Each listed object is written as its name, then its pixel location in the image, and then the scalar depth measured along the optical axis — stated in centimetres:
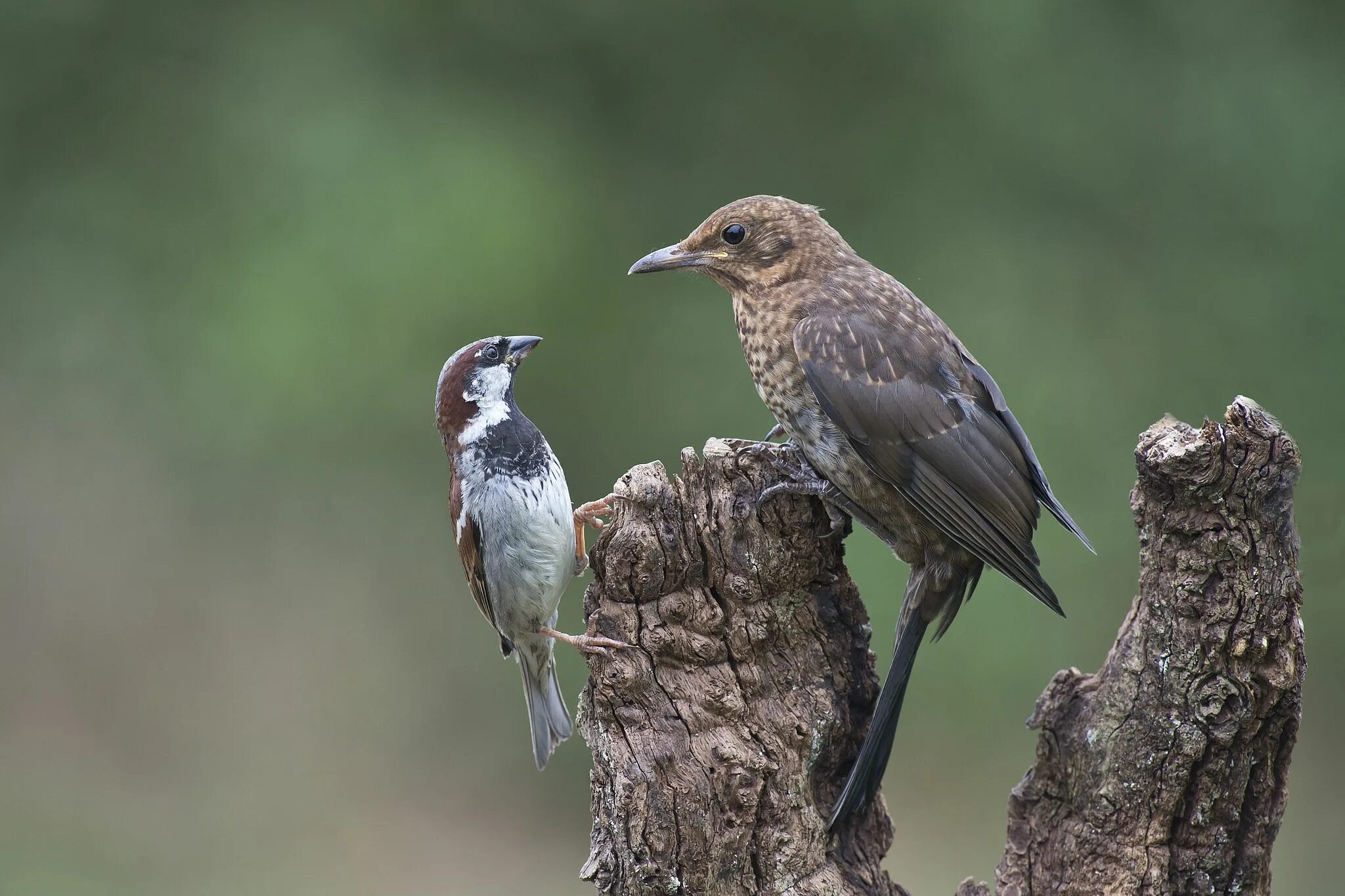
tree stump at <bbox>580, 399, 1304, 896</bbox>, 541
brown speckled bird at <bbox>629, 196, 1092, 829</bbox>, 607
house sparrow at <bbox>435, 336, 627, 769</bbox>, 685
